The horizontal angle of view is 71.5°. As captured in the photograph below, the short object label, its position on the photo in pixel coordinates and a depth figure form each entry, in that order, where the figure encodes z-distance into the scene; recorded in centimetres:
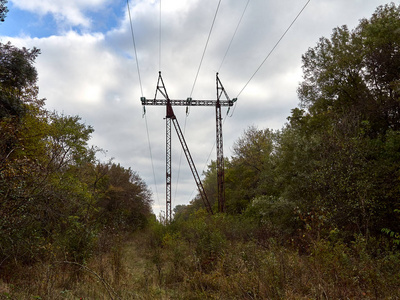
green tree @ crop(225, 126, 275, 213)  2874
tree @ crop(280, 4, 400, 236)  1237
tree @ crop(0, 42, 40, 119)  1266
